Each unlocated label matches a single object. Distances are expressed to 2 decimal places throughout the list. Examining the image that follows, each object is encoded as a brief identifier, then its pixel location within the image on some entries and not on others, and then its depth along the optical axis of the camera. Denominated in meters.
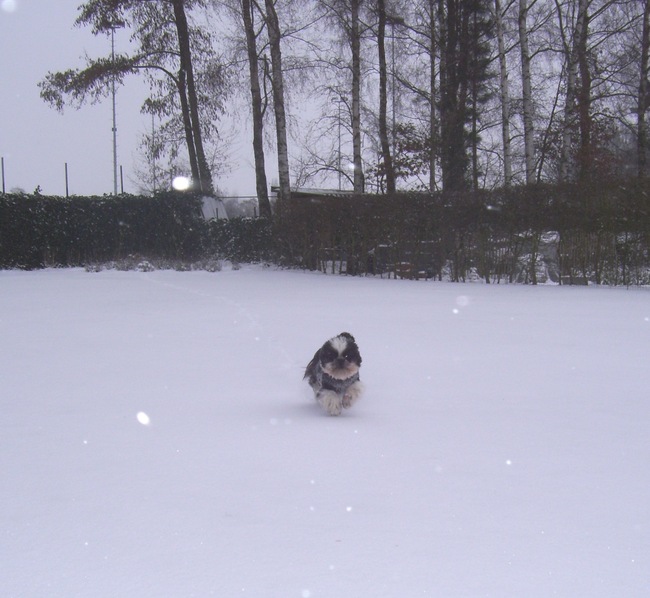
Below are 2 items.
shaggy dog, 3.96
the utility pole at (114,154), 41.28
